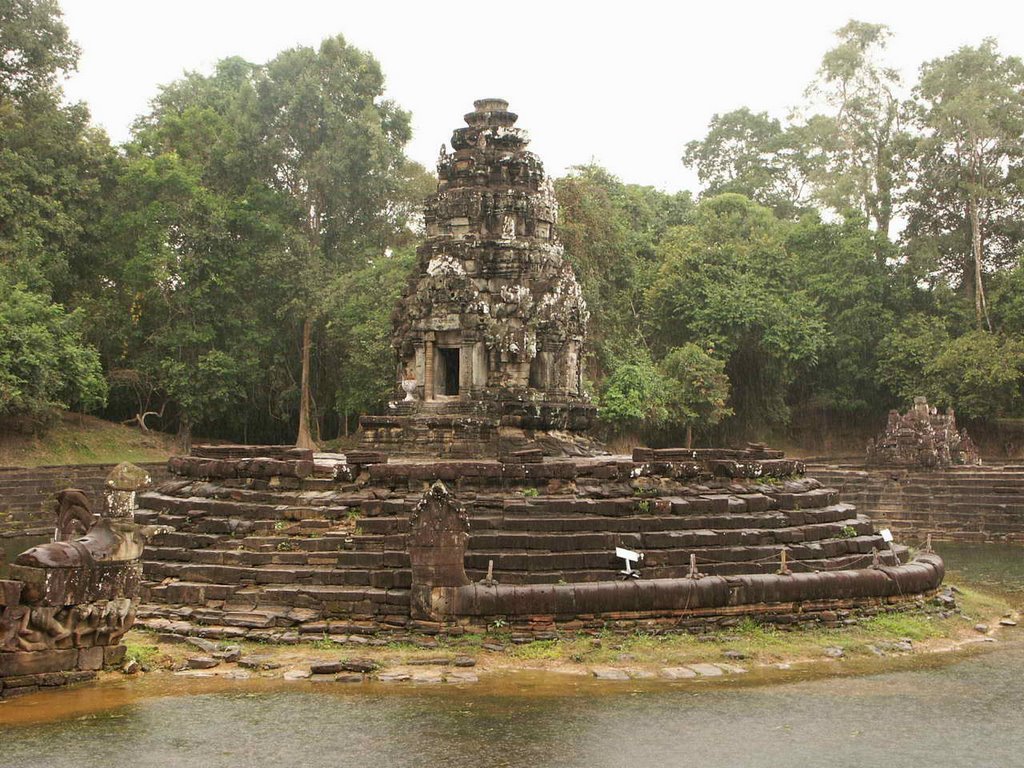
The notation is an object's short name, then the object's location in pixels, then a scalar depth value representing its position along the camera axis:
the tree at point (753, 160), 53.12
